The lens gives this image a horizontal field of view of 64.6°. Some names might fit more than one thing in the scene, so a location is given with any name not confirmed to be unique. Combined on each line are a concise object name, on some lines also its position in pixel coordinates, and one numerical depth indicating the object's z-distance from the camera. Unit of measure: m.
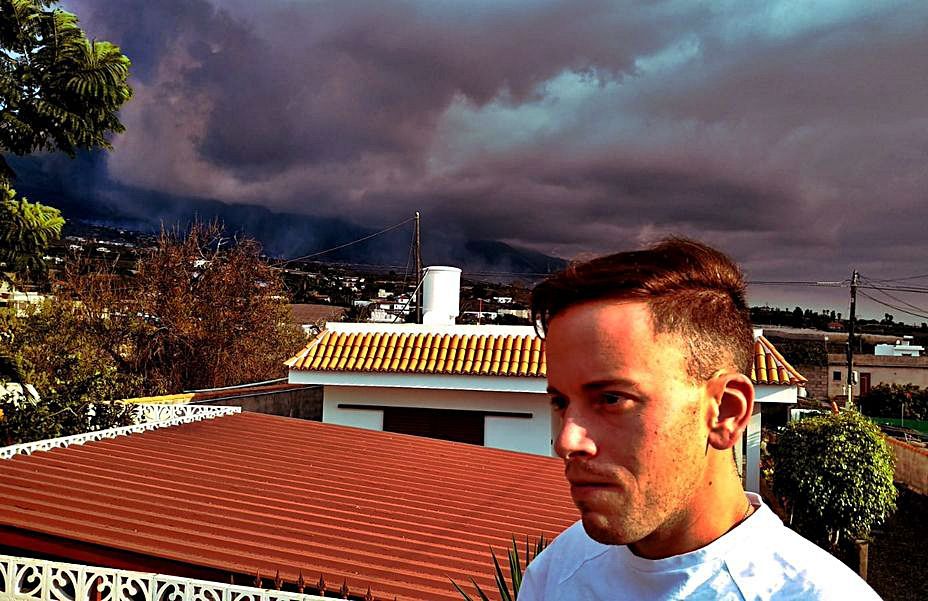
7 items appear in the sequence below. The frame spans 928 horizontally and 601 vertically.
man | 0.92
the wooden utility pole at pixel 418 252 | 19.99
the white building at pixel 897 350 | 39.78
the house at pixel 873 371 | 37.47
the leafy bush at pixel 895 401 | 32.62
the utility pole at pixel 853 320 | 30.47
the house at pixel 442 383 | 10.98
